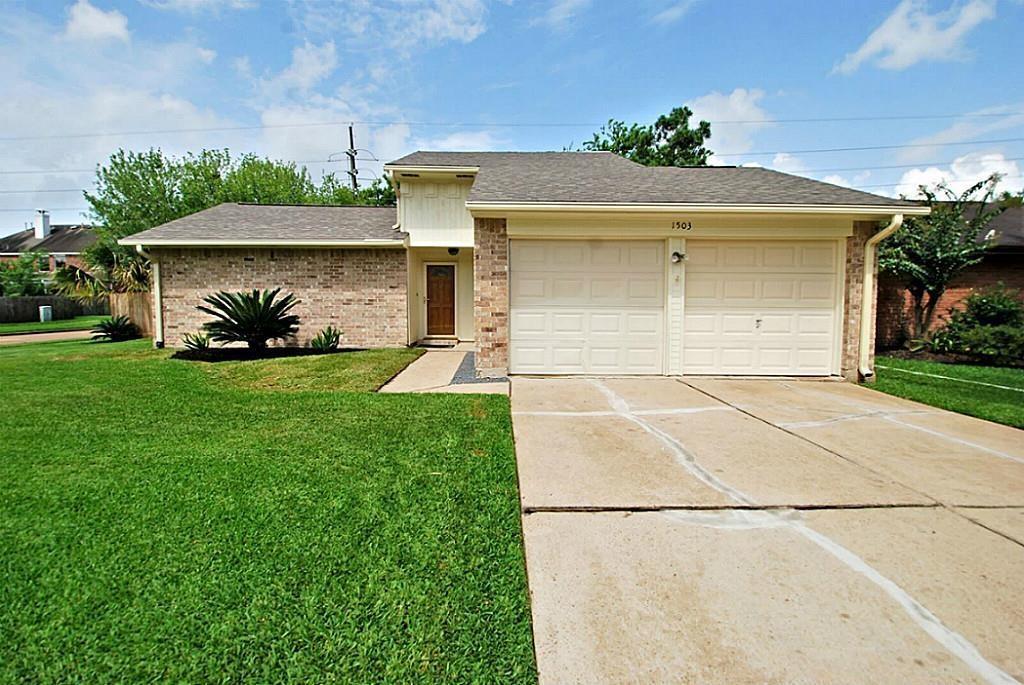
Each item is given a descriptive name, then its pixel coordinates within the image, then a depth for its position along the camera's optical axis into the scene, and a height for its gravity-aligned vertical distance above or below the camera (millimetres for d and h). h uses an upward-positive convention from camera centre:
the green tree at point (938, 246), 11086 +1412
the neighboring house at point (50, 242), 41312 +5701
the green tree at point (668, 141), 25328 +8443
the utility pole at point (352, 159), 30516 +9006
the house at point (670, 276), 7961 +534
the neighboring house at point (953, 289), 12234 +487
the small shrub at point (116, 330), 14891 -635
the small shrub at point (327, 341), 11852 -760
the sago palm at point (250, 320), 10438 -232
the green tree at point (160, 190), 25688 +6387
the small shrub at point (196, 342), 11688 -772
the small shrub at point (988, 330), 10453 -440
